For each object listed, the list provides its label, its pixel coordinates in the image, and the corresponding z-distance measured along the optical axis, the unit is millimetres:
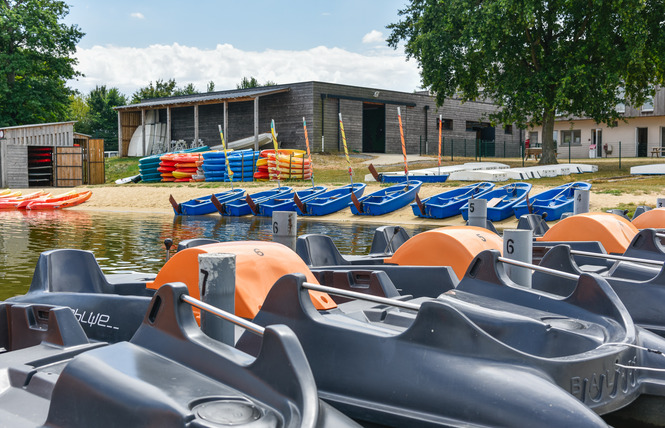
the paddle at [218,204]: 22581
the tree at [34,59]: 41938
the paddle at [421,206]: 20469
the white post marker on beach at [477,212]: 10266
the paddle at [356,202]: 21344
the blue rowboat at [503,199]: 19516
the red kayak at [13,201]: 26391
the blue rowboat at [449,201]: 20359
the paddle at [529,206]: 18478
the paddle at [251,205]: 21922
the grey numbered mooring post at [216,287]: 3924
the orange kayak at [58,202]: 26688
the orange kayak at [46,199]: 26427
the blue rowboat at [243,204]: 22453
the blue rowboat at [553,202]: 18484
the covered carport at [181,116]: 41719
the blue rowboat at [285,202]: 22016
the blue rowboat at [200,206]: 23234
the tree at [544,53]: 27938
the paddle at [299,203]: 21766
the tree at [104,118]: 69750
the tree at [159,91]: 77875
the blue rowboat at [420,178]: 27234
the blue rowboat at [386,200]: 21703
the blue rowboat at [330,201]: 21922
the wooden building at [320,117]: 40500
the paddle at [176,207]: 22864
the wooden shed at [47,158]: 34969
